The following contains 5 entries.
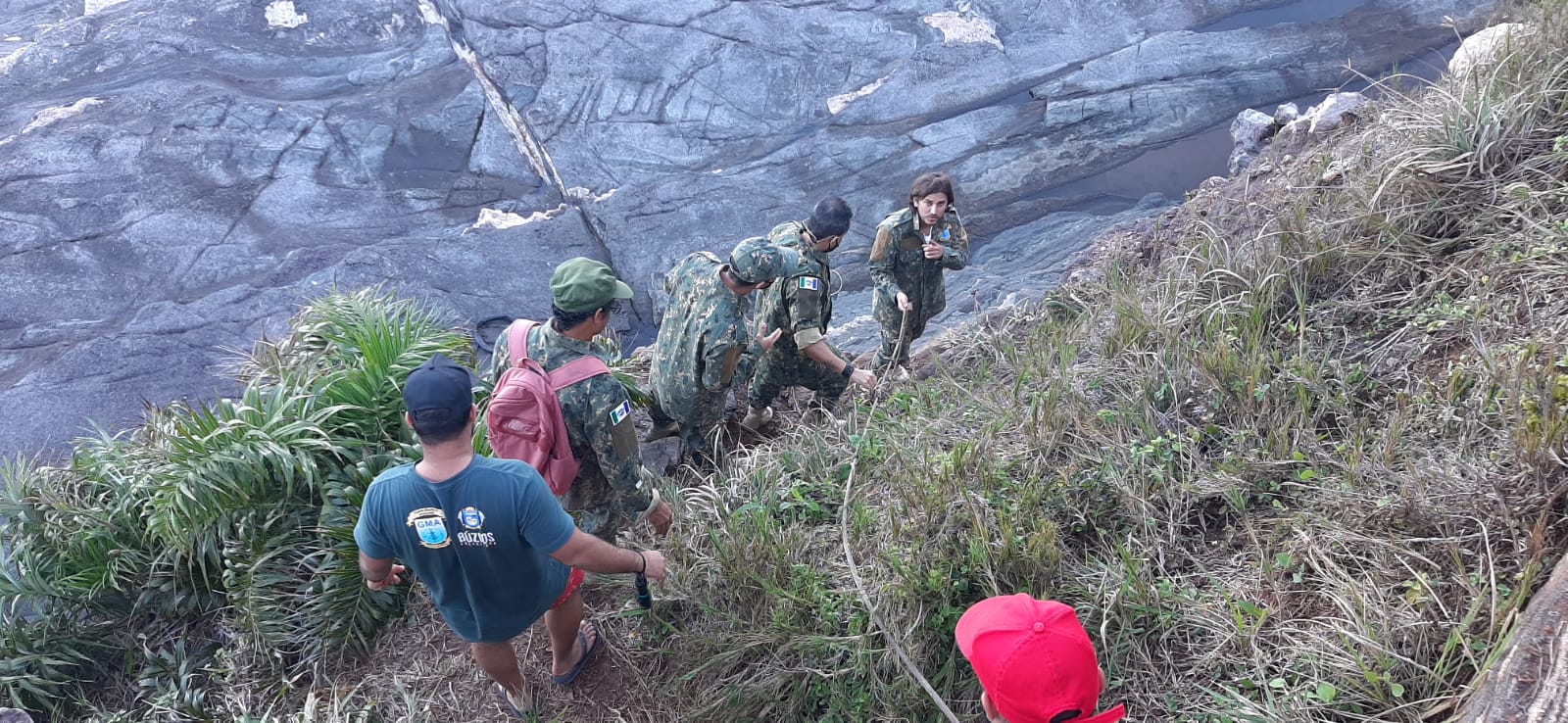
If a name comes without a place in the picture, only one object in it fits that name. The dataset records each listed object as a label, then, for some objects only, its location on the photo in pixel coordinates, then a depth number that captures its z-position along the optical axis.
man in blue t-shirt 2.27
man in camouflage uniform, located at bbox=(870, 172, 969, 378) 4.70
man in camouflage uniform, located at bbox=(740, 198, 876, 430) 4.27
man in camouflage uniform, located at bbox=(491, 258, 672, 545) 2.99
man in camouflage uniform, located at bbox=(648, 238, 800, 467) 3.69
